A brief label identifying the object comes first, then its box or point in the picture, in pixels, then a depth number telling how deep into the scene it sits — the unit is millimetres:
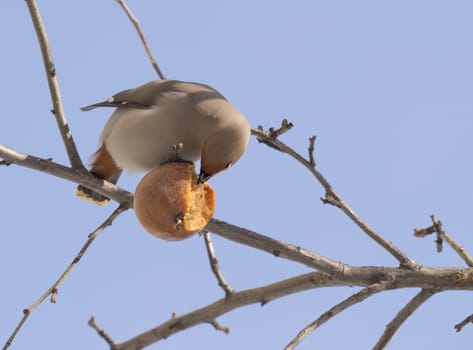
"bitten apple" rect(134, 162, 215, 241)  6355
